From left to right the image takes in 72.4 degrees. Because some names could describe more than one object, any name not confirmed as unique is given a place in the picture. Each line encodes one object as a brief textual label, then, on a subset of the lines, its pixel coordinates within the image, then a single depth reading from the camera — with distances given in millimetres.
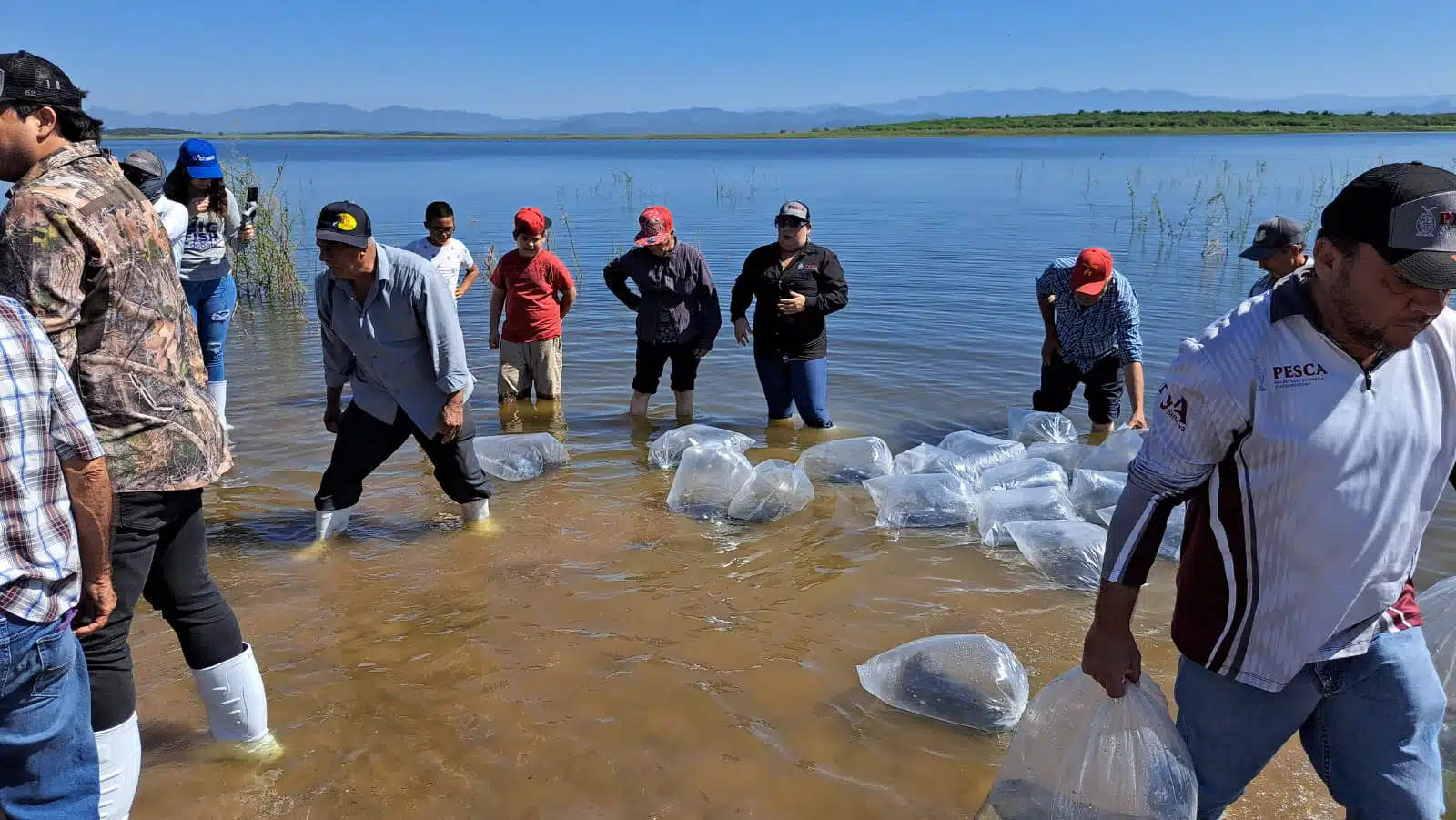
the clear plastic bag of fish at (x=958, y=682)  3422
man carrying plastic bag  1811
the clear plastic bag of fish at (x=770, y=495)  5457
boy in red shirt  7262
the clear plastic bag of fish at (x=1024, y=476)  5500
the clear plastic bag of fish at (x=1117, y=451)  5649
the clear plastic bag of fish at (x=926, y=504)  5348
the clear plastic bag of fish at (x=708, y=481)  5566
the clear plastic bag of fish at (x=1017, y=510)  5070
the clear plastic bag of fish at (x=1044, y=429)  6680
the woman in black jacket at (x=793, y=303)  6543
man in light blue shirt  4285
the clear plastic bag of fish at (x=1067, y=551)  4547
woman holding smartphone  6051
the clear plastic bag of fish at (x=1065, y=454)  5953
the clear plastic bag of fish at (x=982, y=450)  6055
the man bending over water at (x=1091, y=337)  5980
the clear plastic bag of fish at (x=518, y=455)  6293
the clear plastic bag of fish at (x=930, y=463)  5875
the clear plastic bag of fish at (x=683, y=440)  6504
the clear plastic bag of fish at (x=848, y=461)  6062
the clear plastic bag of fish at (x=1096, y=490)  5344
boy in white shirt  7414
